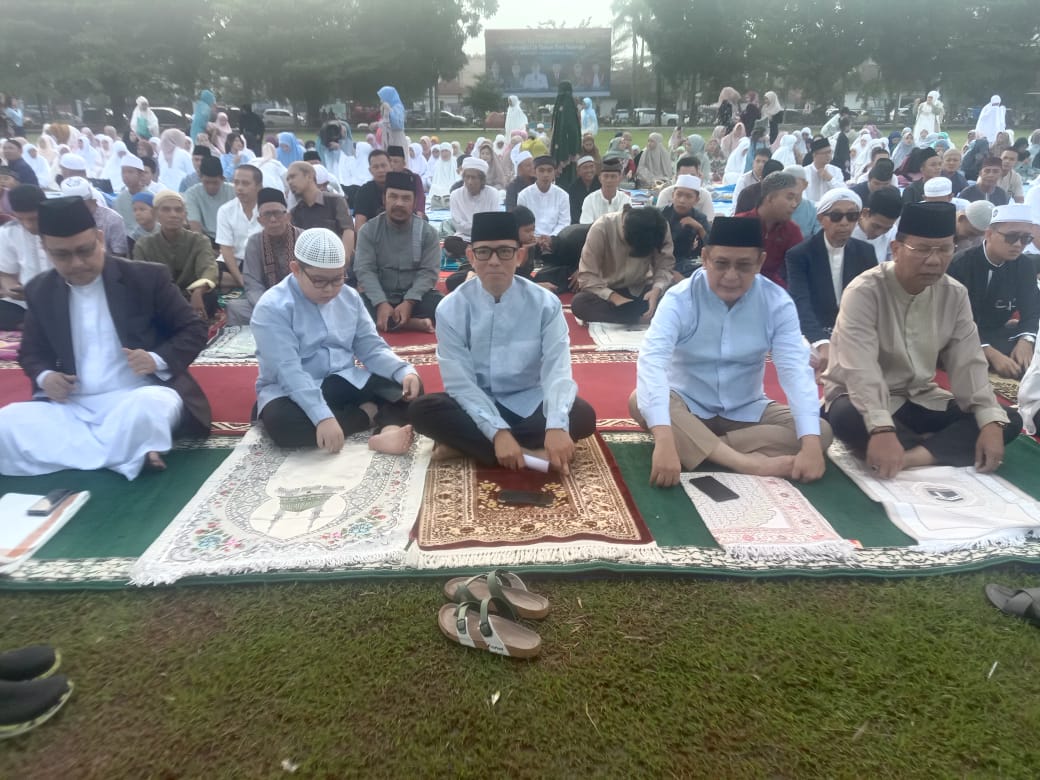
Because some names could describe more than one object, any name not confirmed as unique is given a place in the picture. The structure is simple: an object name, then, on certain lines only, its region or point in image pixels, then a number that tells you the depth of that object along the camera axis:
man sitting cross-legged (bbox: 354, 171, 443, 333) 4.85
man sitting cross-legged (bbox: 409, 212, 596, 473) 2.65
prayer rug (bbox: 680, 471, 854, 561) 2.21
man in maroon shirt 4.39
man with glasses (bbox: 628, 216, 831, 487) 2.61
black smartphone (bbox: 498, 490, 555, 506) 2.51
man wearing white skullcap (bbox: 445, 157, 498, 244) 7.02
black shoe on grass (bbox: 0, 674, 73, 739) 1.56
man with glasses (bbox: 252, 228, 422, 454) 2.88
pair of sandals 1.80
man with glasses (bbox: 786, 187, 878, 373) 3.85
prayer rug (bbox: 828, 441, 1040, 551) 2.29
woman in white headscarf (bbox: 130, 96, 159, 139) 12.78
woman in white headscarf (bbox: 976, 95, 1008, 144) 13.46
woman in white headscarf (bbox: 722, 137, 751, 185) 11.80
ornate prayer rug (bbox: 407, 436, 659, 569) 2.19
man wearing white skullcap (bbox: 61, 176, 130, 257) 4.89
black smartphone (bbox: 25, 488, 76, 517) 2.37
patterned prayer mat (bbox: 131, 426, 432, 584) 2.16
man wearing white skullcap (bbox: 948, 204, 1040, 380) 3.69
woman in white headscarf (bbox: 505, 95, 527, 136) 15.34
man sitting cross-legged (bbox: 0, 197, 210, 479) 2.71
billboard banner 33.56
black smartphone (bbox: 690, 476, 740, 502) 2.51
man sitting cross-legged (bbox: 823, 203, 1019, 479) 2.65
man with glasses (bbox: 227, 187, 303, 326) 4.58
